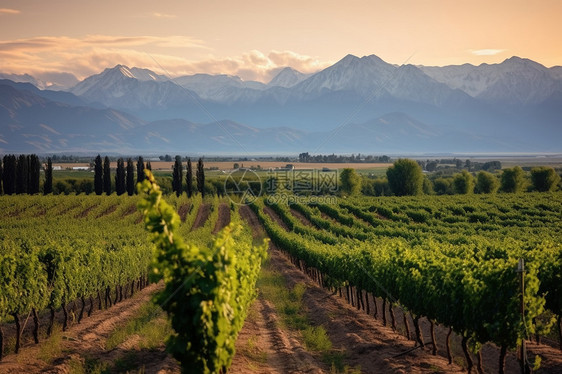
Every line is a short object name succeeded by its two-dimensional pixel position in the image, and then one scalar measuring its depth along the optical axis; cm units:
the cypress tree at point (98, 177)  10656
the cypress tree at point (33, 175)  9769
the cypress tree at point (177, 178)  10706
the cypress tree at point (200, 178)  11075
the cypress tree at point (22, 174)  9669
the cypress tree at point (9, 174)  9550
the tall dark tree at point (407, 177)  12425
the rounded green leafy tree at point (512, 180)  12144
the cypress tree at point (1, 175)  9616
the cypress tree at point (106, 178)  10559
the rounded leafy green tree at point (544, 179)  11825
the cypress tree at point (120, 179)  10681
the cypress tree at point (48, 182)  10181
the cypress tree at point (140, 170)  10894
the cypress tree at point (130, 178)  10731
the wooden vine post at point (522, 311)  1587
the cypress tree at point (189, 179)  10450
